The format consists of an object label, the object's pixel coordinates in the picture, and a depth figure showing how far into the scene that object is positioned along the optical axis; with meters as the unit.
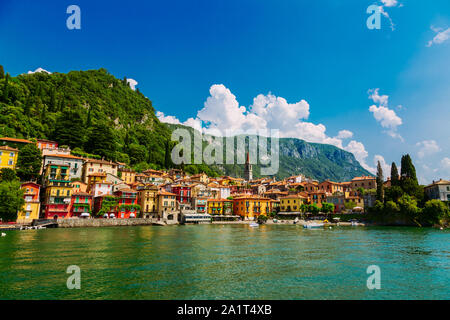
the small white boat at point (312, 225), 59.12
